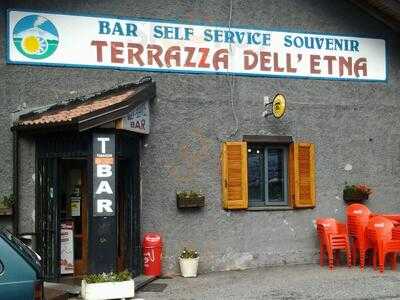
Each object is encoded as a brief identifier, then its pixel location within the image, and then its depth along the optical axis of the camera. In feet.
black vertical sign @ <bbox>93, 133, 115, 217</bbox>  29.96
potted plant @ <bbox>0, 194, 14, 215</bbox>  32.07
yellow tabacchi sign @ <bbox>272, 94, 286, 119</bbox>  36.35
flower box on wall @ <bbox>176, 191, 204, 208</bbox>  35.63
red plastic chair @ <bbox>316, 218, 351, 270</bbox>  36.09
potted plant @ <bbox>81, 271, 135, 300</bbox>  28.40
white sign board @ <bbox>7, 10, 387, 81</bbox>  34.17
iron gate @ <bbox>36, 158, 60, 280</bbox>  32.37
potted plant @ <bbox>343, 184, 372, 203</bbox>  39.42
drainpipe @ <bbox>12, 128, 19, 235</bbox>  32.63
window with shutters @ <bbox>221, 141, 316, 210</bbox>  38.19
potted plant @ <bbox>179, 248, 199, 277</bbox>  34.73
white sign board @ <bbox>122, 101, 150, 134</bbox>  31.55
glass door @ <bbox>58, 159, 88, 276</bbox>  34.37
